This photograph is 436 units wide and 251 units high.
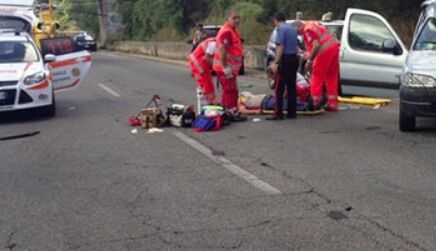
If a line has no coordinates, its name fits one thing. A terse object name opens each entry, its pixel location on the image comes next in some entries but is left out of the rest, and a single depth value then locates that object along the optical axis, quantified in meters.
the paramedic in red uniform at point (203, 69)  11.54
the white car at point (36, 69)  12.10
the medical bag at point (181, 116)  10.91
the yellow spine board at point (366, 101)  13.20
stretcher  12.08
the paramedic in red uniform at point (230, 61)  11.09
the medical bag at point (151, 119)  11.01
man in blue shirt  11.12
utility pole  65.94
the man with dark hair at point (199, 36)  22.96
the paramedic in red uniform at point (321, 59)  11.93
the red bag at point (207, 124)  10.53
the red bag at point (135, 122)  11.40
